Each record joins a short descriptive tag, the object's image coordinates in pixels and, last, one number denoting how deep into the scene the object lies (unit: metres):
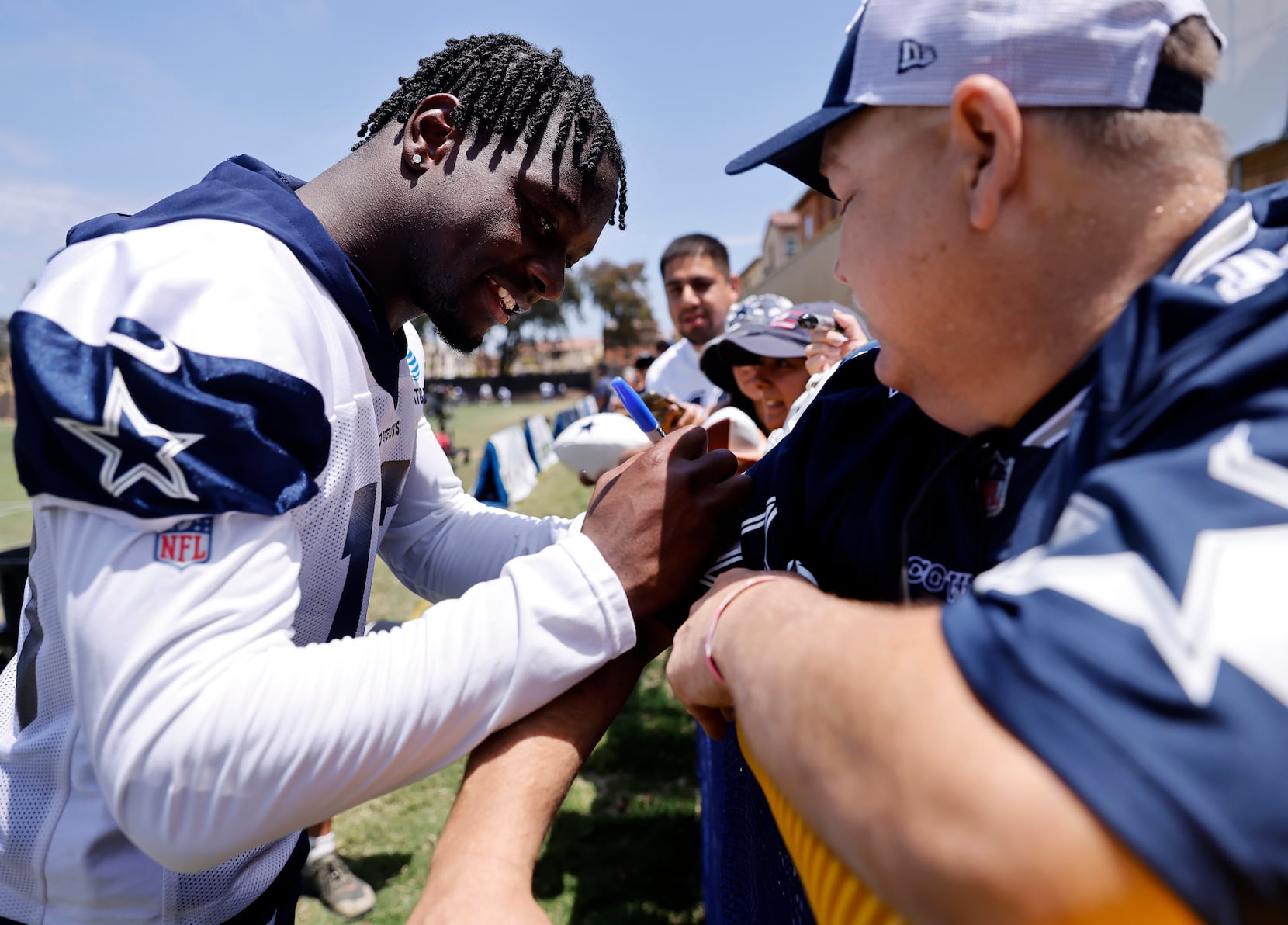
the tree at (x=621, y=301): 66.00
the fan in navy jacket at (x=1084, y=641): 0.60
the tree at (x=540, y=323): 68.12
